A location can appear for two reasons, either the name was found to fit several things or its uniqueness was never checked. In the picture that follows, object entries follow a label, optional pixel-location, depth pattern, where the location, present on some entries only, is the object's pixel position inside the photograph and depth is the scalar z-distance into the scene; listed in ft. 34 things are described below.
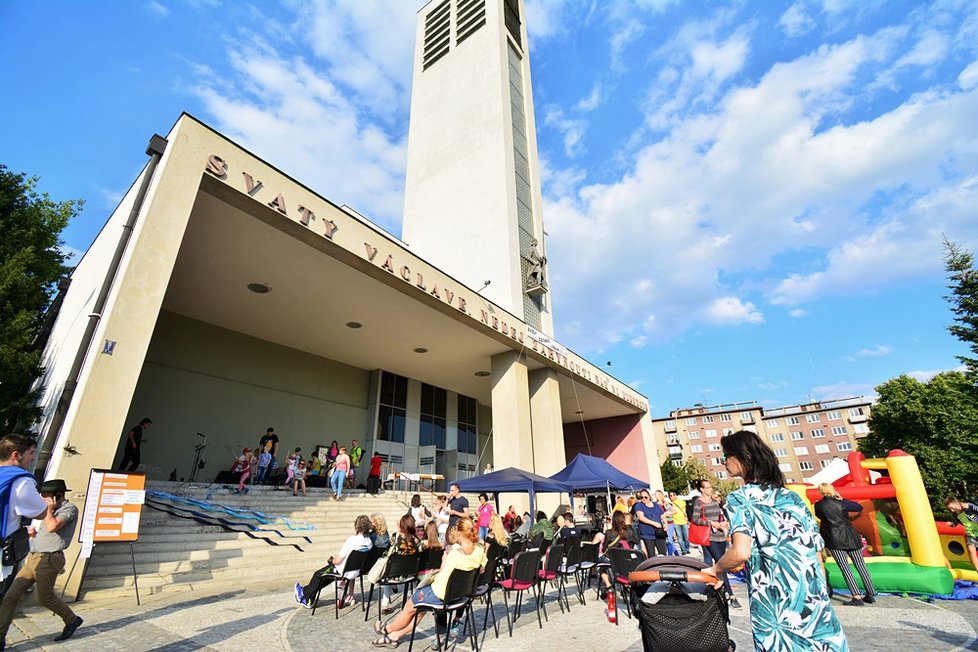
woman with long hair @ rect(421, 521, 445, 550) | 19.92
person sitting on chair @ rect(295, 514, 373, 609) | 17.89
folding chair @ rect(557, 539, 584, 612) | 20.52
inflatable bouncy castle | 20.92
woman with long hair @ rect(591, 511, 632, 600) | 21.09
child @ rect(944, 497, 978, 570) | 20.13
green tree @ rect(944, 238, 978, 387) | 63.98
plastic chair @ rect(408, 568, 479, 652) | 13.17
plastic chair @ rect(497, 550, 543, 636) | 16.69
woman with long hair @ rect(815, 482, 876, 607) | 19.53
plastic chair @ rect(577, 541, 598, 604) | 21.95
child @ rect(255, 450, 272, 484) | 41.47
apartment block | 212.02
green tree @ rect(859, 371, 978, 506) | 81.41
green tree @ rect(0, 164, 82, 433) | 31.89
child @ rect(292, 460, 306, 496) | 38.51
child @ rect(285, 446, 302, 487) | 40.27
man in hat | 13.21
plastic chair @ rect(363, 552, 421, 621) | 16.35
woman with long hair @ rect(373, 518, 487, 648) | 13.46
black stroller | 7.54
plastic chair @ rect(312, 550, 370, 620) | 17.66
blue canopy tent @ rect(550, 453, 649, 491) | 36.96
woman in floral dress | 6.91
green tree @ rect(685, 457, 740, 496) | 133.64
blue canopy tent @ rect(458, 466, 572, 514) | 32.99
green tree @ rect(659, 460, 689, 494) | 119.03
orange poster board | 18.33
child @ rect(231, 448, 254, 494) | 37.97
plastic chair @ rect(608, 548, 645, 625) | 17.63
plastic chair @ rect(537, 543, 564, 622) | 18.67
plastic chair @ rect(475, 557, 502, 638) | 15.38
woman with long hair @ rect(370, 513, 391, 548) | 19.36
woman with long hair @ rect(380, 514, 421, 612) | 17.78
